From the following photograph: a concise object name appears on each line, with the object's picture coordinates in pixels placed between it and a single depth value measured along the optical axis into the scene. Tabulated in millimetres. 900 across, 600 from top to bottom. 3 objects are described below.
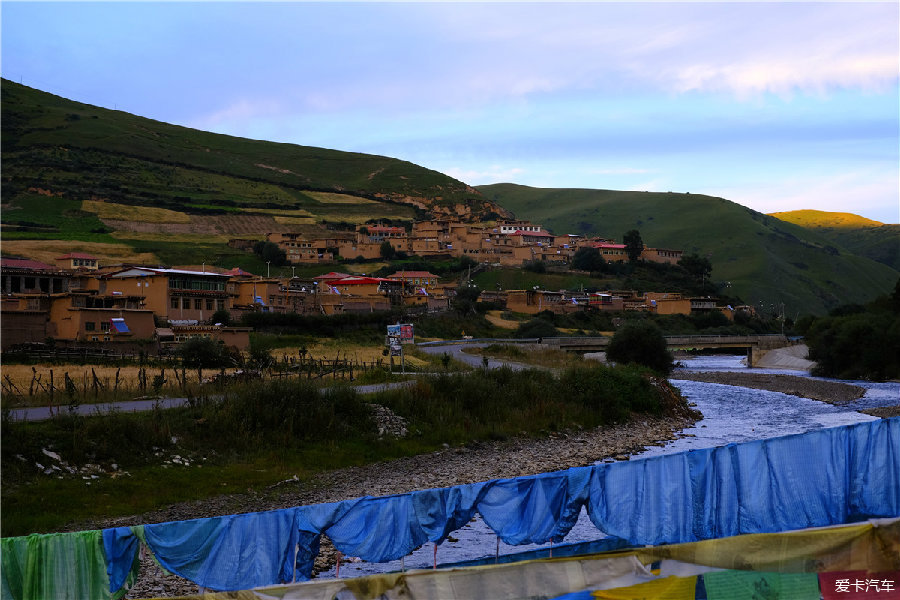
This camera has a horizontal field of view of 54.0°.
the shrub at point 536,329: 88438
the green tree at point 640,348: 63469
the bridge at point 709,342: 79938
